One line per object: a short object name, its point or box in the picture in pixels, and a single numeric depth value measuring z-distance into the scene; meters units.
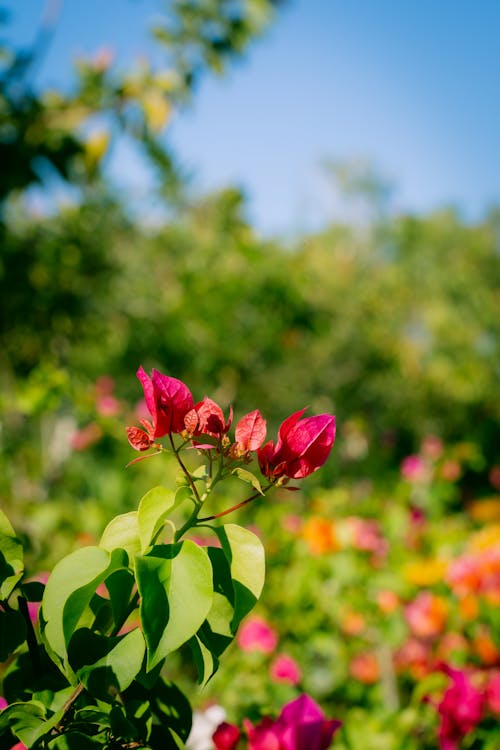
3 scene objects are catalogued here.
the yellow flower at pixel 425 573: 1.76
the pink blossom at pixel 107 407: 2.64
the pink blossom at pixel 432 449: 3.28
